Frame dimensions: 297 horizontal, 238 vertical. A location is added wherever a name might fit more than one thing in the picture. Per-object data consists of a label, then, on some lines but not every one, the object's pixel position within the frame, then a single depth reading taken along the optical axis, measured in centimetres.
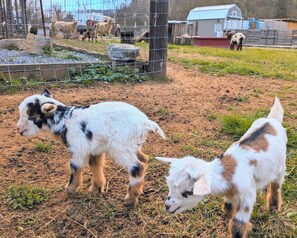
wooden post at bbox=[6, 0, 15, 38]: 887
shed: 2934
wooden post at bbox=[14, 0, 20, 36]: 892
